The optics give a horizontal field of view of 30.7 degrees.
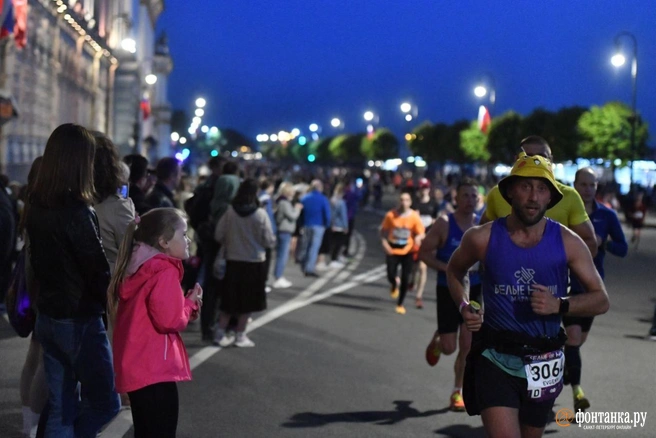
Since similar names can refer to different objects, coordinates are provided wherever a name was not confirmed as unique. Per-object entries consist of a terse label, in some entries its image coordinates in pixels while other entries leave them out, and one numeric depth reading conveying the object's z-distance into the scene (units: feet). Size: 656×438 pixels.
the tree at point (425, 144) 374.22
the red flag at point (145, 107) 235.20
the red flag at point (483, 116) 263.37
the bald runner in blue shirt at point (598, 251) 26.71
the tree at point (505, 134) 309.83
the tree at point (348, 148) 564.30
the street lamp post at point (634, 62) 160.56
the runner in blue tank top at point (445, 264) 28.93
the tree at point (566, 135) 282.77
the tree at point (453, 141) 383.86
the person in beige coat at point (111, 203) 23.09
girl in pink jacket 17.42
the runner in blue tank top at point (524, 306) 16.96
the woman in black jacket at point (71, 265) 18.13
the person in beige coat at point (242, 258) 37.52
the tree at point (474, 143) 335.88
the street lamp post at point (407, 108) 280.63
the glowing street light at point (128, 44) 166.30
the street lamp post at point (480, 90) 203.82
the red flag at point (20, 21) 90.66
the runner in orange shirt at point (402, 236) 50.96
